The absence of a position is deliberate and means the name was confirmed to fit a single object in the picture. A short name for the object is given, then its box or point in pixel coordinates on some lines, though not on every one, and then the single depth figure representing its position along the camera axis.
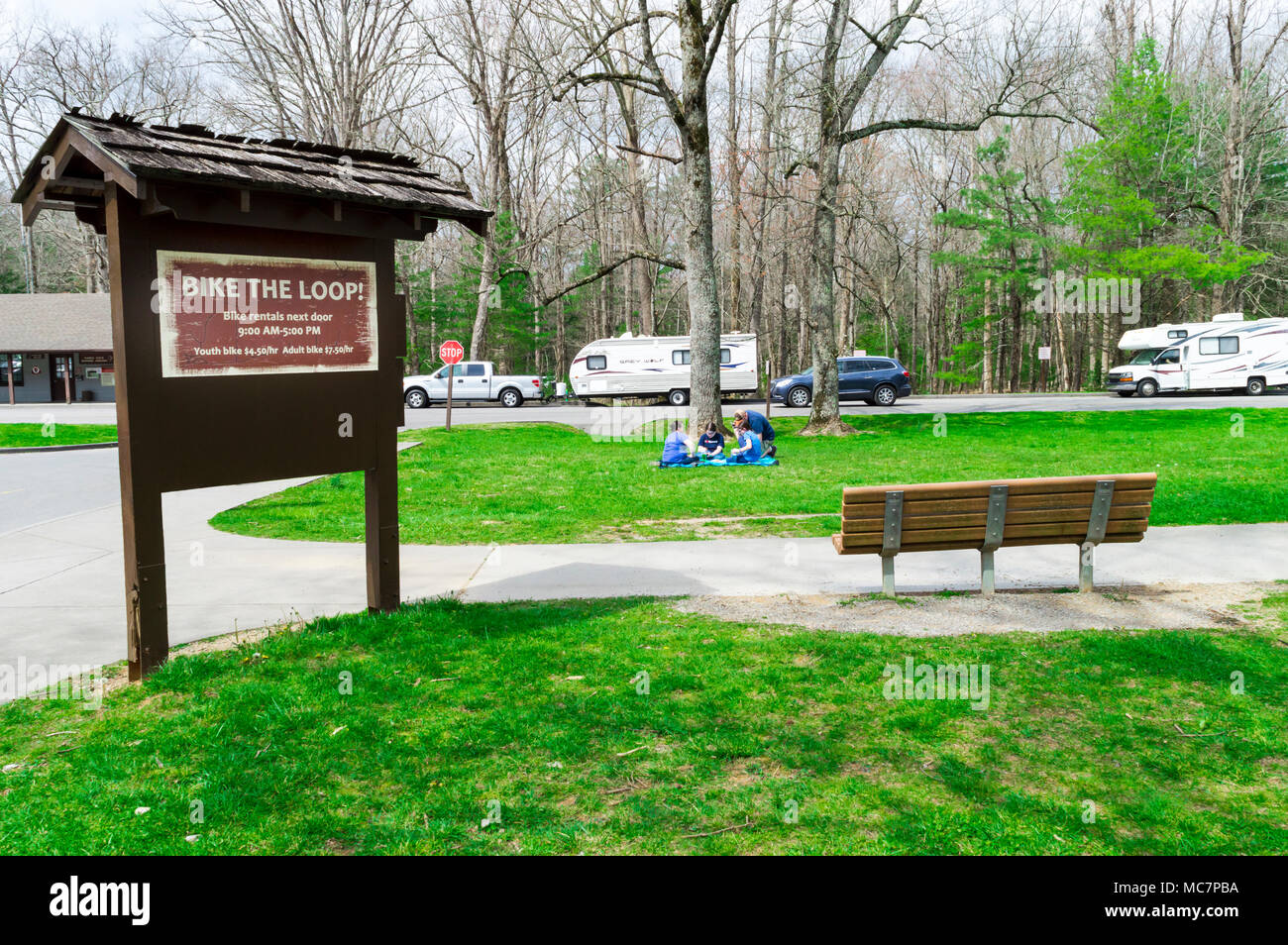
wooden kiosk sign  5.39
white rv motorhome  33.41
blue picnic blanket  16.08
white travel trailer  35.47
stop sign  27.00
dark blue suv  33.22
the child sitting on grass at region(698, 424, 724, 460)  16.55
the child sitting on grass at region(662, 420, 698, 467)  16.20
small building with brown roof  43.16
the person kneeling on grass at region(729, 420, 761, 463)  16.25
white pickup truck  35.41
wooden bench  6.87
